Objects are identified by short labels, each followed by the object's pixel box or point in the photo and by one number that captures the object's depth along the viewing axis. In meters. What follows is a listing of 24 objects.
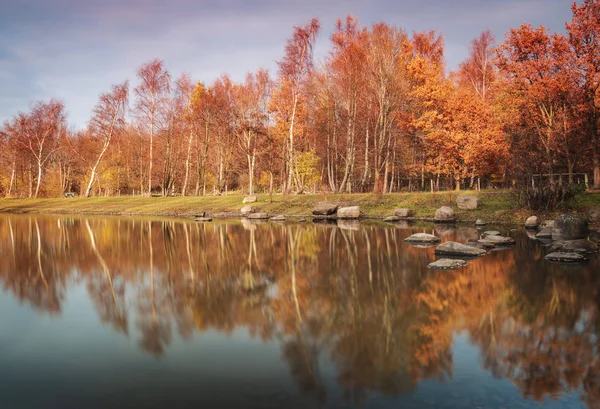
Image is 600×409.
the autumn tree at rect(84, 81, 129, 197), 51.22
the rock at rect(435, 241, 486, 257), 13.50
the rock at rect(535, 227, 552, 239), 18.27
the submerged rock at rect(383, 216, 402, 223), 28.03
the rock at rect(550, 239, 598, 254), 13.77
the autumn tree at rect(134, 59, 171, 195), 47.59
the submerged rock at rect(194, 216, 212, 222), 31.36
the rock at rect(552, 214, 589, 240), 16.91
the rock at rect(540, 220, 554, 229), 20.27
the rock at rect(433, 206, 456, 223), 26.11
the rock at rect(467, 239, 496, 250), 15.30
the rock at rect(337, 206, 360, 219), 30.40
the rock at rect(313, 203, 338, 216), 31.81
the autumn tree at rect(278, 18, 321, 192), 34.66
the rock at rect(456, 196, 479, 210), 27.02
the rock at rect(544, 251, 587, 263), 12.42
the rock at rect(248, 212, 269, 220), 32.28
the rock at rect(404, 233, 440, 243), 16.86
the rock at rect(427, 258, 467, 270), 11.29
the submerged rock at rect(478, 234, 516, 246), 16.09
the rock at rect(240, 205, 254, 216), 35.00
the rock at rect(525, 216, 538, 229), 21.94
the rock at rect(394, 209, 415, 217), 28.55
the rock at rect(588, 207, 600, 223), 20.84
